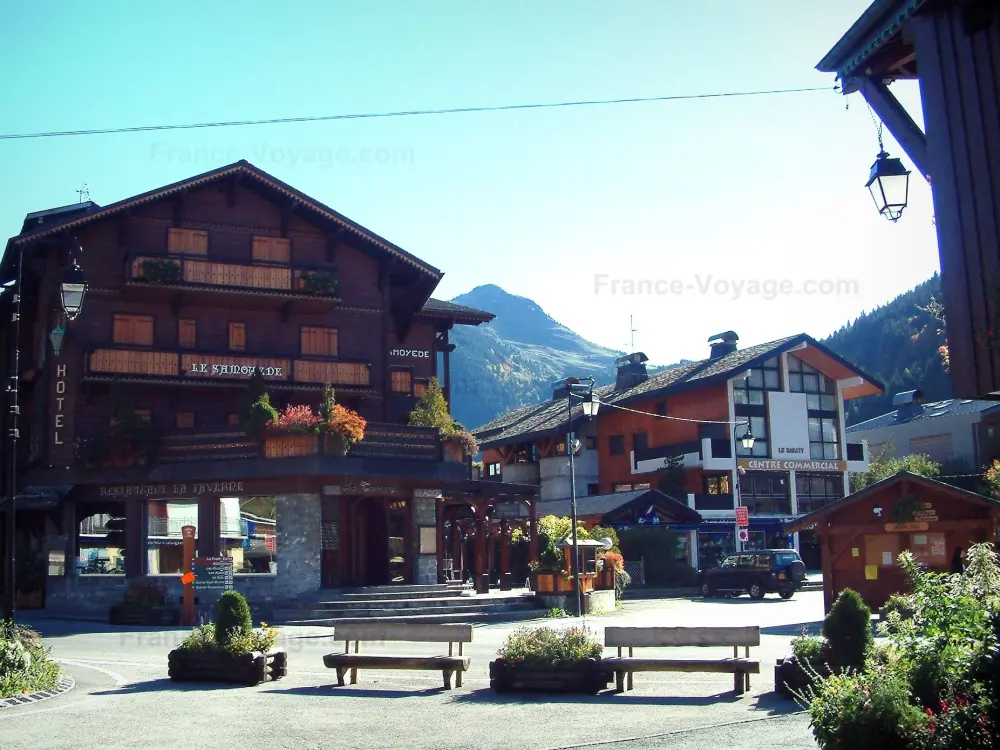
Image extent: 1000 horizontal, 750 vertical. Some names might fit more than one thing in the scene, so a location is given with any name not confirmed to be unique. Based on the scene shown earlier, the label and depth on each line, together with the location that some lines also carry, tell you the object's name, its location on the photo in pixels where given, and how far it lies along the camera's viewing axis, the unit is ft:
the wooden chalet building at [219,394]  103.35
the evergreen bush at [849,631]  42.91
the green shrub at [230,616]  52.90
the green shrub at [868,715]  25.52
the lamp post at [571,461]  97.14
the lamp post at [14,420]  56.85
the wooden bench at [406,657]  50.90
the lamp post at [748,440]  131.75
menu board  87.61
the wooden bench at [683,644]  46.93
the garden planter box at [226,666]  52.44
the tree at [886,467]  188.01
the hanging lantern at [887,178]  33.99
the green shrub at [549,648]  48.55
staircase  92.53
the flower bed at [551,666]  48.14
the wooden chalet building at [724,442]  177.78
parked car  128.06
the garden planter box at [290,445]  99.91
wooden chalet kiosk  80.84
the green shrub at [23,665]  49.16
